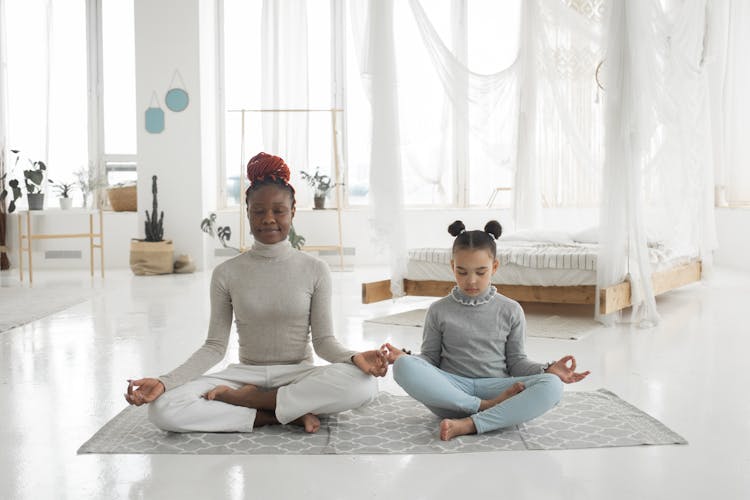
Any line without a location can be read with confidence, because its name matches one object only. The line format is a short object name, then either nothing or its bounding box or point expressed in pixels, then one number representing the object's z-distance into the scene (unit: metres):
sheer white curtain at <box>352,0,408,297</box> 4.89
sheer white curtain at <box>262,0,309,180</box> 8.45
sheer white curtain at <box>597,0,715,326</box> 4.55
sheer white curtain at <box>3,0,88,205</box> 8.37
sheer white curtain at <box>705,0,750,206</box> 7.64
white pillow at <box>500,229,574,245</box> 5.71
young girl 2.62
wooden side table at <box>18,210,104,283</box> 7.16
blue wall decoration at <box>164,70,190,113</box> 7.96
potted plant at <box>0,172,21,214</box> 7.50
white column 7.92
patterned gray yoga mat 2.52
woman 2.65
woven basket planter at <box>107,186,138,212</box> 8.33
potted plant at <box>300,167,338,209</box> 8.35
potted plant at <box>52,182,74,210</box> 8.18
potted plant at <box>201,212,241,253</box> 7.93
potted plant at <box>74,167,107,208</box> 8.34
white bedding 4.81
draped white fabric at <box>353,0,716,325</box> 4.58
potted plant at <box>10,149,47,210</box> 7.58
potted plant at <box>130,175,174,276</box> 7.63
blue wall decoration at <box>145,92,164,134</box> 7.96
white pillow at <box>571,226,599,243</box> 5.71
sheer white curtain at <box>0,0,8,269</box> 8.19
